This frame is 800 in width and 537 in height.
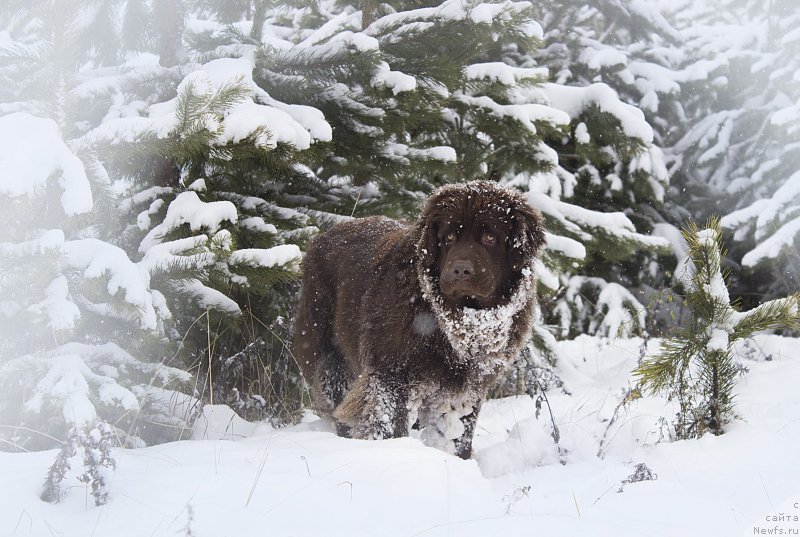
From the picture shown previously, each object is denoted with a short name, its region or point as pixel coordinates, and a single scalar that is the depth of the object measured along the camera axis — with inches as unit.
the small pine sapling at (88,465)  92.9
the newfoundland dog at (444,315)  149.1
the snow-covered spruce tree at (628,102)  359.6
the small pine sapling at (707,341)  144.7
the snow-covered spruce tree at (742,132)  366.9
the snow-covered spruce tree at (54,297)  104.4
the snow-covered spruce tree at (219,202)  132.3
